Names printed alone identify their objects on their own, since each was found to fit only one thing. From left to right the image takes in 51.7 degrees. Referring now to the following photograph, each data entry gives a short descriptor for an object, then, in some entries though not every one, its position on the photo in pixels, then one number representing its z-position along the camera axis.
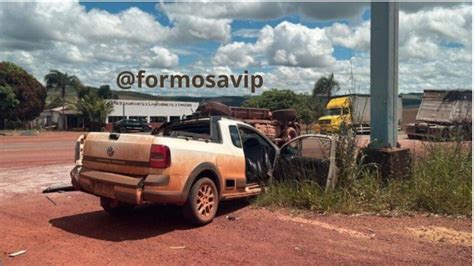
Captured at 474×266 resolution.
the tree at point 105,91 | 72.95
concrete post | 8.68
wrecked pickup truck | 6.40
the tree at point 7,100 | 53.06
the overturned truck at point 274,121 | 18.06
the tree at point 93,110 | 58.47
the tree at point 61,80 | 76.75
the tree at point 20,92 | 54.63
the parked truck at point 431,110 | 29.67
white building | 66.75
